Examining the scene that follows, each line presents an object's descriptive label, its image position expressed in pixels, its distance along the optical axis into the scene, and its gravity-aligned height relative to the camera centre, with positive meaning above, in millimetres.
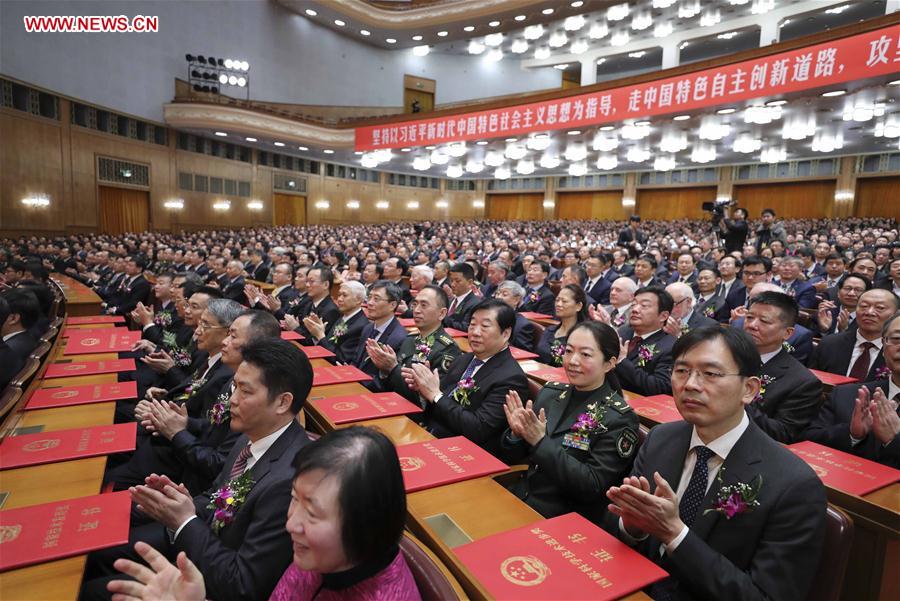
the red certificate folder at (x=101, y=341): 3506 -840
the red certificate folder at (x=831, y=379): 2816 -688
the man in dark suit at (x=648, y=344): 3117 -590
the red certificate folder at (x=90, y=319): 4555 -854
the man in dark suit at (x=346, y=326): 3957 -699
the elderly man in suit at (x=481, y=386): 2400 -716
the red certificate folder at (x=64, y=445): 1868 -863
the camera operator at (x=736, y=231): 8344 +430
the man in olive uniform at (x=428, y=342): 3227 -661
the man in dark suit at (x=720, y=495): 1286 -666
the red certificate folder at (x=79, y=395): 2459 -860
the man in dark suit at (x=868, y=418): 1956 -679
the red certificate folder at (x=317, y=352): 3531 -825
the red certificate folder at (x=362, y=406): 2342 -828
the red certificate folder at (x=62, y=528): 1318 -861
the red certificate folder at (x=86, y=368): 2954 -859
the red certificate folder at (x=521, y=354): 3591 -787
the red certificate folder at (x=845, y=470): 1723 -771
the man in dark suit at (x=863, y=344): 2986 -535
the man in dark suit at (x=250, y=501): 1343 -809
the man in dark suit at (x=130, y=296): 6121 -821
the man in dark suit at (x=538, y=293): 5785 -529
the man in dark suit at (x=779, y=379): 2393 -600
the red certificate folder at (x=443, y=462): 1759 -831
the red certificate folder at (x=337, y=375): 2928 -830
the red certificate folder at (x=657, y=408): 2389 -791
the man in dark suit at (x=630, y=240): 10250 +249
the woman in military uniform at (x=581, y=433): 1844 -722
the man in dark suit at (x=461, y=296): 5108 -549
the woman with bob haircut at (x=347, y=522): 1017 -581
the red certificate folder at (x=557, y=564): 1205 -824
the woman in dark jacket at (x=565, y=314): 3502 -465
